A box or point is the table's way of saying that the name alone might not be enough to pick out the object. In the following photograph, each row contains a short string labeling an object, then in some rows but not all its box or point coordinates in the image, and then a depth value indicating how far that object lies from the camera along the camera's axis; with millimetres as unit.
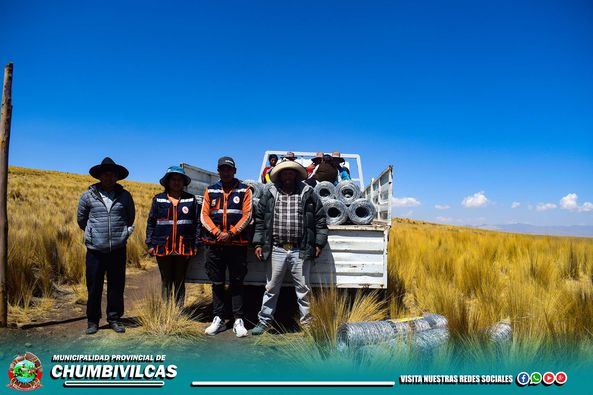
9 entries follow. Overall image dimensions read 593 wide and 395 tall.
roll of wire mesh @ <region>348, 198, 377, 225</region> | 5477
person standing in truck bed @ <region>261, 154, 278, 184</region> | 8734
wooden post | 5079
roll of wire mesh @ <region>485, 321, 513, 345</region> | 3923
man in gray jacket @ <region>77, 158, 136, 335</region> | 5031
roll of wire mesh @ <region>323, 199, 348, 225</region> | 5438
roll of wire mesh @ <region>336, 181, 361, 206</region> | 6164
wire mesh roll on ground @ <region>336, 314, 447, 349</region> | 3926
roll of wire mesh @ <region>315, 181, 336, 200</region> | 6230
